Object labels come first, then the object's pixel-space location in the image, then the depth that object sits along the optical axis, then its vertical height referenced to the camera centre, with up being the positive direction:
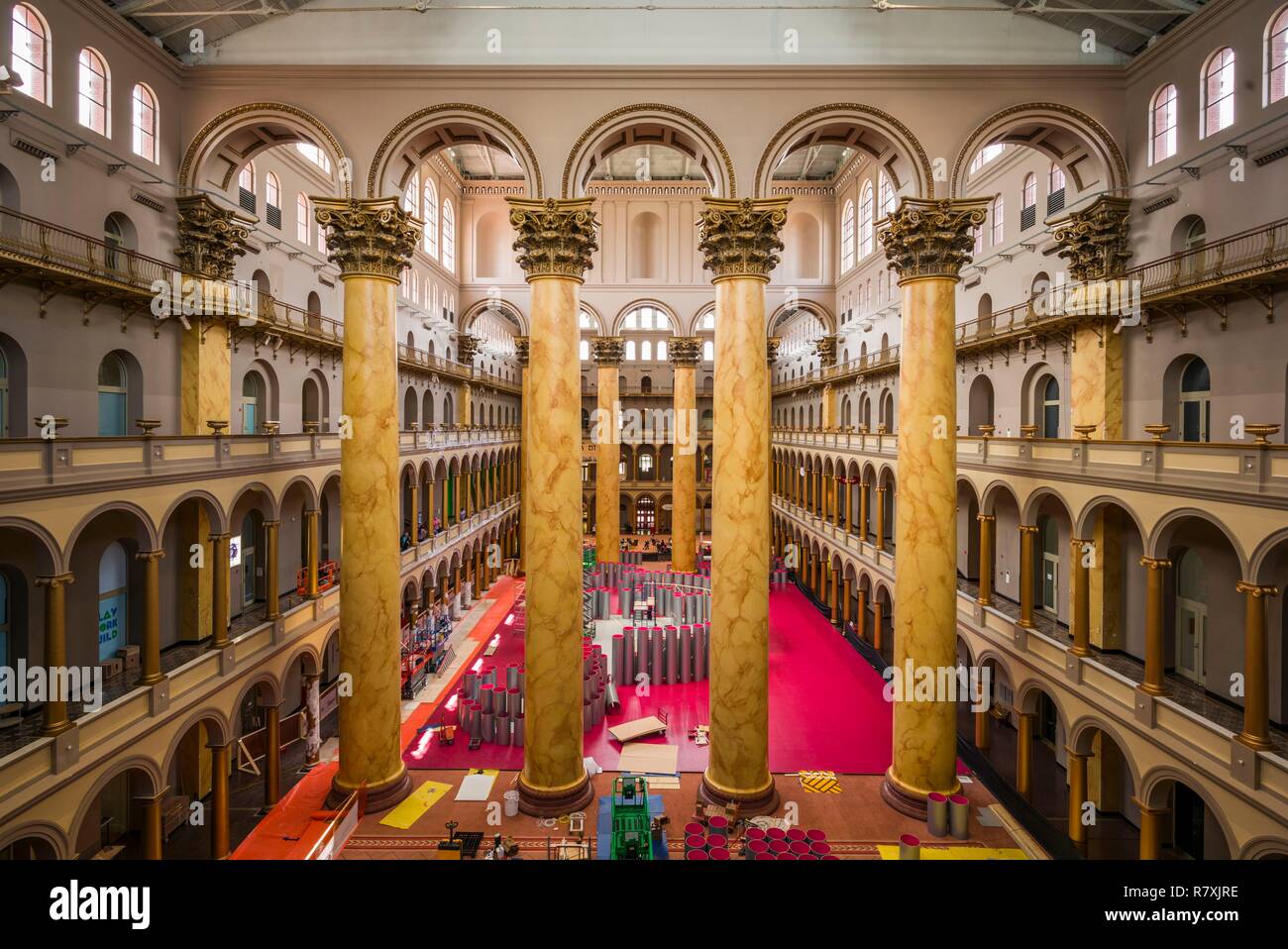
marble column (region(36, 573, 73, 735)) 9.54 -2.44
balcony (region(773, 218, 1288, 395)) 11.95 +3.26
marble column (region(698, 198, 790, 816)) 11.57 -0.92
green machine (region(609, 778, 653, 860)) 10.23 -5.60
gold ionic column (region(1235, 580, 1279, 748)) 9.56 -2.97
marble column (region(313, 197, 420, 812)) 12.18 -0.45
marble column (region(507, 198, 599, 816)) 11.73 -0.83
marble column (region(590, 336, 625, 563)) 31.80 -0.28
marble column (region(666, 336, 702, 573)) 31.95 -0.70
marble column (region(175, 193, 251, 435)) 15.28 +3.14
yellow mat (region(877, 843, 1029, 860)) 10.78 -6.12
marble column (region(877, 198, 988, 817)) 11.84 -0.31
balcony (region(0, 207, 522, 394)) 11.65 +3.49
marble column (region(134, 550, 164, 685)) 11.35 -2.62
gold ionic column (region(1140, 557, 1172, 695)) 11.63 -2.80
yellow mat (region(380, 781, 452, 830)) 11.99 -6.07
